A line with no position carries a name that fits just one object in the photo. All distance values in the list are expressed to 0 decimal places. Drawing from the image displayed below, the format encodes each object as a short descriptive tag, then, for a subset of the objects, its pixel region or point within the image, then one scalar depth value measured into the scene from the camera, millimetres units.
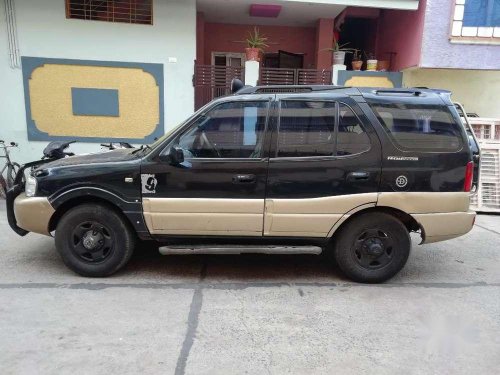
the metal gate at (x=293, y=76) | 9094
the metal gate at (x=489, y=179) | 7805
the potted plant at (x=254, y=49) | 8891
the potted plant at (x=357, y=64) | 9492
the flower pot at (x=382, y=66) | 10037
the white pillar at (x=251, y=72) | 8797
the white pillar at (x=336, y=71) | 9203
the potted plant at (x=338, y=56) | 9305
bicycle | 7845
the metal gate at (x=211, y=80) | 8883
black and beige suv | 4121
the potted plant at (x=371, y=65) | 9545
